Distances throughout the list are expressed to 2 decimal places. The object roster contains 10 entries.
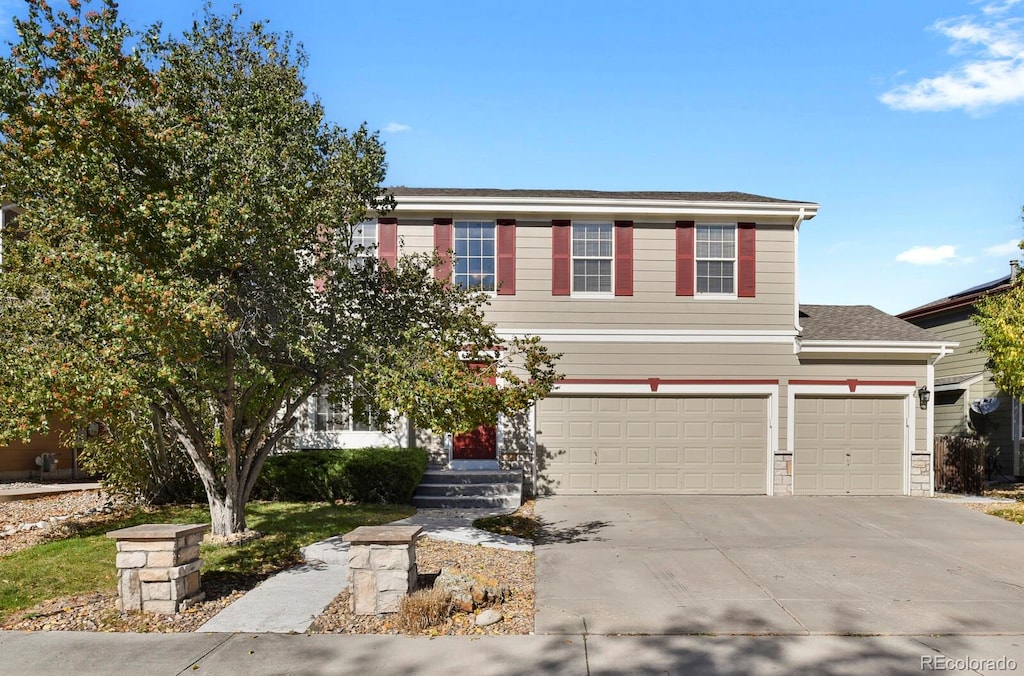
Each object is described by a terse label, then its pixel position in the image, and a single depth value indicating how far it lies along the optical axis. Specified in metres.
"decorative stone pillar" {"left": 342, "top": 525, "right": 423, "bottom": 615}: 6.74
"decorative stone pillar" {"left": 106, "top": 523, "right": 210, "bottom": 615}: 6.73
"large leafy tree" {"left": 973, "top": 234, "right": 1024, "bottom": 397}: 13.46
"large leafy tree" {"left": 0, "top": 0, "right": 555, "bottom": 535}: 7.15
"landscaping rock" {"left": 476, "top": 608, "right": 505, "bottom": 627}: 6.51
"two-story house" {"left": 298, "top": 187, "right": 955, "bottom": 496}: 15.05
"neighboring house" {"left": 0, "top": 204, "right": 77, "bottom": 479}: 15.34
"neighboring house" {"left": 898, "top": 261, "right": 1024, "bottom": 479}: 18.19
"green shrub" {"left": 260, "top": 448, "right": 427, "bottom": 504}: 13.15
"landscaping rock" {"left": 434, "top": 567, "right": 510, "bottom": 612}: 6.80
